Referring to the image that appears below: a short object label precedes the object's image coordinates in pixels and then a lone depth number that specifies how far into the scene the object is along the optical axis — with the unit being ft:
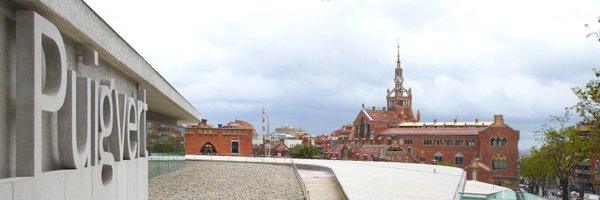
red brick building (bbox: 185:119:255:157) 179.63
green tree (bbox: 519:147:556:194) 196.01
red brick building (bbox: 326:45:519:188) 264.72
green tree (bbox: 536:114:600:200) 122.38
